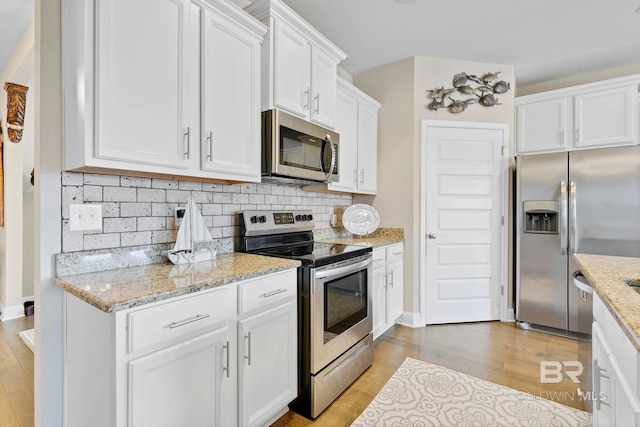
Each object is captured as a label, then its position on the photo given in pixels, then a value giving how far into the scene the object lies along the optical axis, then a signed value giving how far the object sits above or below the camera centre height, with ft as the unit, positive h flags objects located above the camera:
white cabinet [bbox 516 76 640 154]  9.78 +3.15
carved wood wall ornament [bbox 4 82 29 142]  9.73 +3.43
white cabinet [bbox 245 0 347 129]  6.29 +3.25
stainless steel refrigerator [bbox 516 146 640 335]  8.73 -0.26
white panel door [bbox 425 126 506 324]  10.43 -0.35
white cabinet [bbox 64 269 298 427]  3.38 -1.87
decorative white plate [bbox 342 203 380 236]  10.44 -0.22
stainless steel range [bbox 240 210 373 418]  5.67 -1.82
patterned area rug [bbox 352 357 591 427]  5.58 -3.71
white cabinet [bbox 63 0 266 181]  4.03 +1.86
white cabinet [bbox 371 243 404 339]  8.46 -2.17
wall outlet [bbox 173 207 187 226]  5.74 -0.05
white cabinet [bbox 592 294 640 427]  2.57 -1.57
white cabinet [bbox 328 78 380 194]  9.09 +2.30
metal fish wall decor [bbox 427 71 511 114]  10.37 +4.05
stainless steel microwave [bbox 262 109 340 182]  6.28 +1.41
